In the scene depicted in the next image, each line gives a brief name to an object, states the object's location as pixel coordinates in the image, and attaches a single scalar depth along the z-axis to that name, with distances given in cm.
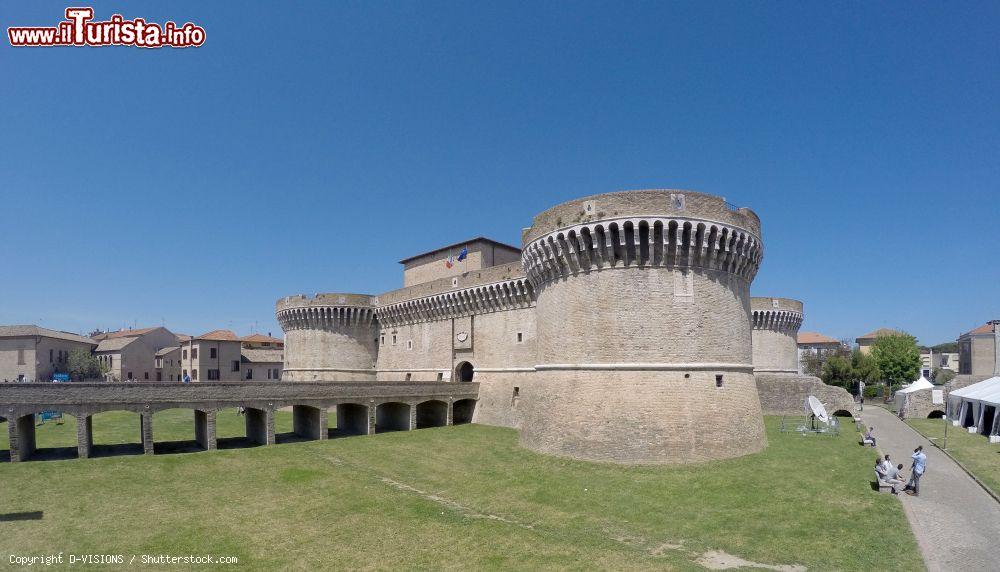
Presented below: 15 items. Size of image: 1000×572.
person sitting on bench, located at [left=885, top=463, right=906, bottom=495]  1623
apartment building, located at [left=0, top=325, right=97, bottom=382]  5788
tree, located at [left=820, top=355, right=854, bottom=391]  6200
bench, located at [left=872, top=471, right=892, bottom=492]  1628
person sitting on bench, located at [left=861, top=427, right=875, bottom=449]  2453
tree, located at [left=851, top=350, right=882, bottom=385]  6134
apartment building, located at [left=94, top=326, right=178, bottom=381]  6538
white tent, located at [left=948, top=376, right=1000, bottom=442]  2798
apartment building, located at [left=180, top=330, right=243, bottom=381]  6325
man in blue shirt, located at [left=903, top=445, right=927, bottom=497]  1577
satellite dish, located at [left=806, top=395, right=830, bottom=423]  2806
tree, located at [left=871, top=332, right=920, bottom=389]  6291
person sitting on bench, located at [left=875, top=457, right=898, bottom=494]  1627
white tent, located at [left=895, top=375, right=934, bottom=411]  4065
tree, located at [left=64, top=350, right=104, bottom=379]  6159
